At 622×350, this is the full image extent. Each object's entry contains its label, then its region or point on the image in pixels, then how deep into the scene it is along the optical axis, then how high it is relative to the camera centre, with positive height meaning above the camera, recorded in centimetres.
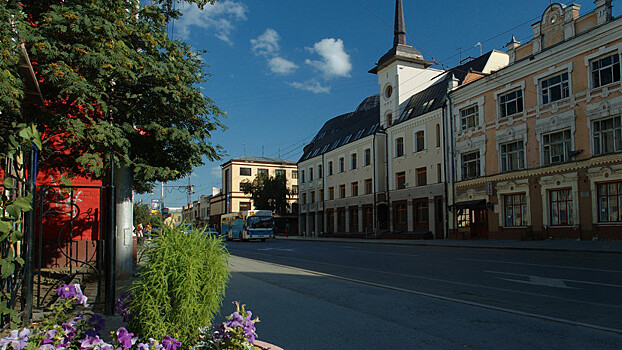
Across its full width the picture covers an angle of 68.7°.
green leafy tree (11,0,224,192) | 846 +248
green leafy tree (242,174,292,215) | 6138 +185
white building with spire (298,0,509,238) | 3544 +483
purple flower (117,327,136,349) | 348 -99
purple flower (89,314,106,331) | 387 -96
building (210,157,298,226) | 7931 +614
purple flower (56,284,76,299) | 391 -70
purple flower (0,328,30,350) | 324 -92
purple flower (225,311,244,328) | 373 -93
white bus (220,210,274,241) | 4100 -153
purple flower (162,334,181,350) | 361 -107
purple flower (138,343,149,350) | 346 -104
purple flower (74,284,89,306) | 395 -75
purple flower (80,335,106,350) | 351 -103
